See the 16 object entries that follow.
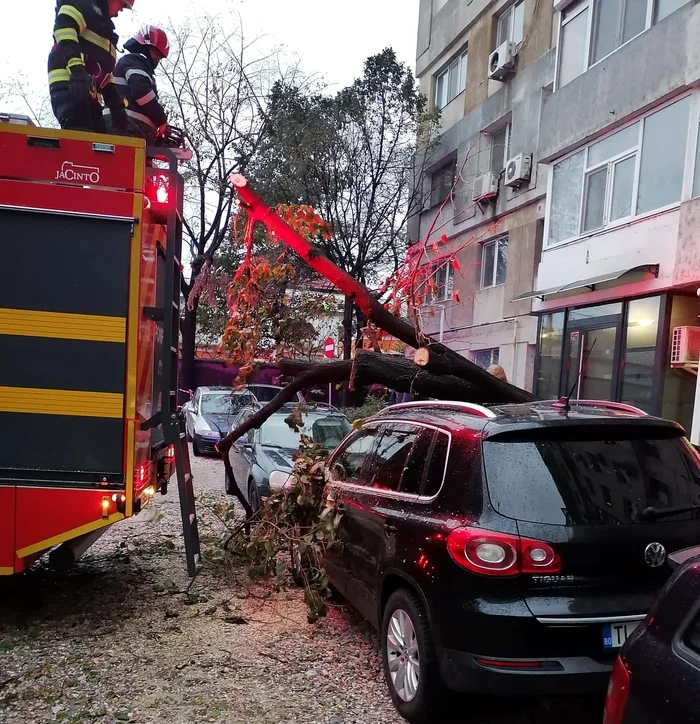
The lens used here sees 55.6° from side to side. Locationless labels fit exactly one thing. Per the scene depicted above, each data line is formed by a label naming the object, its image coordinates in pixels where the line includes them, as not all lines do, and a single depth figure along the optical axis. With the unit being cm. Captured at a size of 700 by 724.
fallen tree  585
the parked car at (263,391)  1702
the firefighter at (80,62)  505
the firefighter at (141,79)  596
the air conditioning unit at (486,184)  1680
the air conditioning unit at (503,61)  1608
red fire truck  450
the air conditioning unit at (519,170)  1519
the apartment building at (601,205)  980
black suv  307
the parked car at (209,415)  1485
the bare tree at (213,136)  2108
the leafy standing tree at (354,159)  1752
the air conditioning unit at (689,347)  940
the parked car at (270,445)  820
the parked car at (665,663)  181
